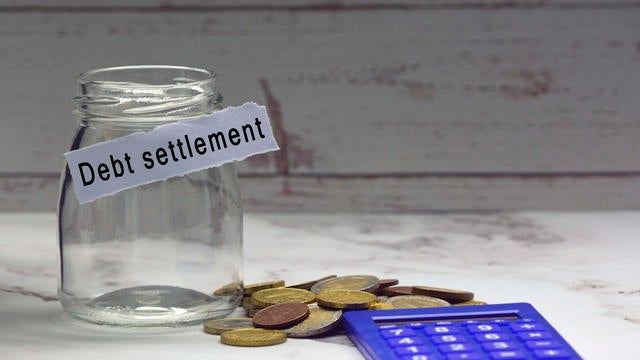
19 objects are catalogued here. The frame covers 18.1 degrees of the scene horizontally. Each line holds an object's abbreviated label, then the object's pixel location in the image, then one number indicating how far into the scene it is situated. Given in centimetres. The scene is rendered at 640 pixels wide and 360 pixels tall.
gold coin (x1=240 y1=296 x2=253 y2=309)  78
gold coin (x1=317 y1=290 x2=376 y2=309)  76
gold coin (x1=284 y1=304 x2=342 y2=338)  75
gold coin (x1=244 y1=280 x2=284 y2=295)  79
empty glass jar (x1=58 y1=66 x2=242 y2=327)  76
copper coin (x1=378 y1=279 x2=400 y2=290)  80
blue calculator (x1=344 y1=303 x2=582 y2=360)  71
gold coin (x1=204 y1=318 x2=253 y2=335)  75
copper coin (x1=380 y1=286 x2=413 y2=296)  79
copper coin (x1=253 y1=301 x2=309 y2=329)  75
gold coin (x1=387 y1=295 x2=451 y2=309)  77
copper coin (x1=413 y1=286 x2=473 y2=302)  78
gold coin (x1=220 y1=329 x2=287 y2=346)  74
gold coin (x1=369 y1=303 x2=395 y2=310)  77
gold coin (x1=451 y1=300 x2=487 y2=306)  78
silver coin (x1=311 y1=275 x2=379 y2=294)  79
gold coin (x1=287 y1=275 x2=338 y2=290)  80
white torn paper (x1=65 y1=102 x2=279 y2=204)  74
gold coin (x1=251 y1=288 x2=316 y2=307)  77
